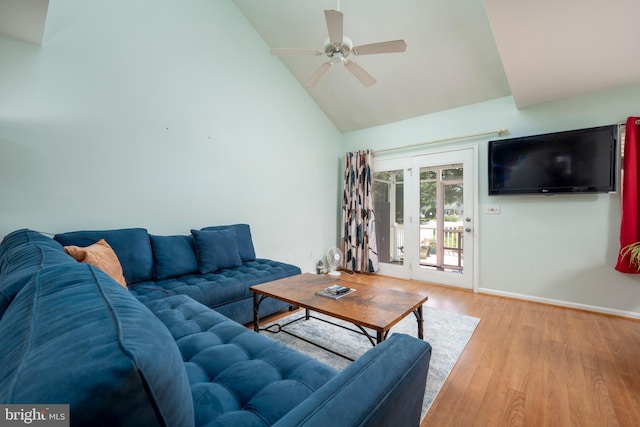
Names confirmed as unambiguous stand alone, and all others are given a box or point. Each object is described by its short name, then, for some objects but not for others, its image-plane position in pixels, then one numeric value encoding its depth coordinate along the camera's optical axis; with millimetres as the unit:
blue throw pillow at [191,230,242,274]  2664
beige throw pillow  1744
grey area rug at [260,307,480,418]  1864
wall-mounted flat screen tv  2764
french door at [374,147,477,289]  3684
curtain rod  3394
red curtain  2588
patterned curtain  4543
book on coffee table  1956
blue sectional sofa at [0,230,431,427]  362
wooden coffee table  1572
